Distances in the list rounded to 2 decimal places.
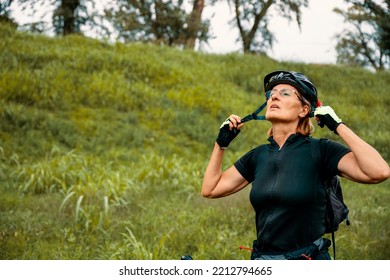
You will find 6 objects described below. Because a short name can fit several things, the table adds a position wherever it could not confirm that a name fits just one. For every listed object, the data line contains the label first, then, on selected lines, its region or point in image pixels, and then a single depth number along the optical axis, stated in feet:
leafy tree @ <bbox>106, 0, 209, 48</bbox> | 70.44
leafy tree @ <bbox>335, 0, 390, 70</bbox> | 46.88
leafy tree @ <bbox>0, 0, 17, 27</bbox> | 52.71
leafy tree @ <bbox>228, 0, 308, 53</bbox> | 56.54
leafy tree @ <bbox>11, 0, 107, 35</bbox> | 61.57
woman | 9.31
